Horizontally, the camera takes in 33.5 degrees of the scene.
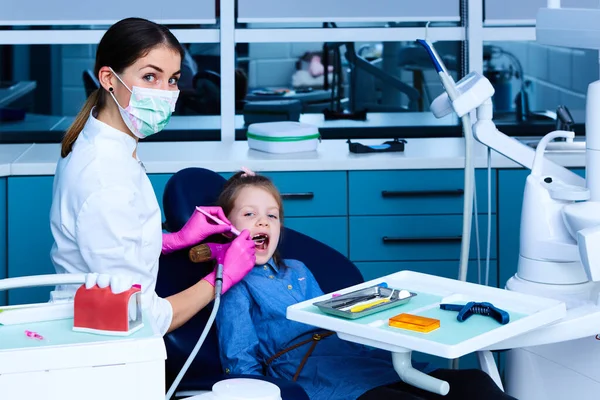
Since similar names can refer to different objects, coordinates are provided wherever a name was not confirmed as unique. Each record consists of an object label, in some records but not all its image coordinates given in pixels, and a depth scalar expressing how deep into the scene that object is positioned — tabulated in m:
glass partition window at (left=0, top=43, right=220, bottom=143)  4.11
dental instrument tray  2.06
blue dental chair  2.26
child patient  2.27
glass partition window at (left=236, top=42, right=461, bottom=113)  4.36
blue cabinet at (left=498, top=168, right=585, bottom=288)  3.46
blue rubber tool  2.01
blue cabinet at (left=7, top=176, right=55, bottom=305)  3.36
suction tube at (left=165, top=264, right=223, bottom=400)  1.88
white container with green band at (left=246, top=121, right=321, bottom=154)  3.57
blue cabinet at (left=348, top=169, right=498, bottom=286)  3.47
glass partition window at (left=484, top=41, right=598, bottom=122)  4.89
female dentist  2.03
